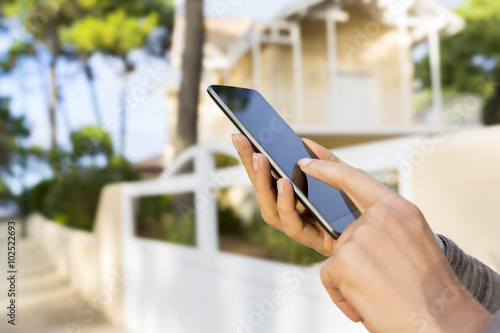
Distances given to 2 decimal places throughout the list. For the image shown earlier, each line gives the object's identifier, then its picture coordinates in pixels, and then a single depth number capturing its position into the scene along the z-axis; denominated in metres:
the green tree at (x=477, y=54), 23.27
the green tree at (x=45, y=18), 17.70
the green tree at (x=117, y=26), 18.30
